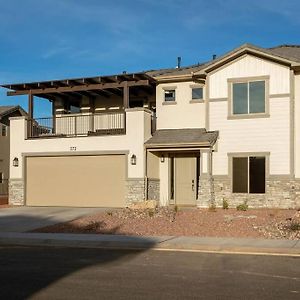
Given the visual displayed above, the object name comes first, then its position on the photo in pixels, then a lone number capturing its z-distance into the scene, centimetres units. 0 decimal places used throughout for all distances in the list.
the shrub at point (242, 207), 1600
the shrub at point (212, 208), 1606
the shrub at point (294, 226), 1121
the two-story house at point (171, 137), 1670
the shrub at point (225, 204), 1672
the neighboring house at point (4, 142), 2908
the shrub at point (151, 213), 1406
